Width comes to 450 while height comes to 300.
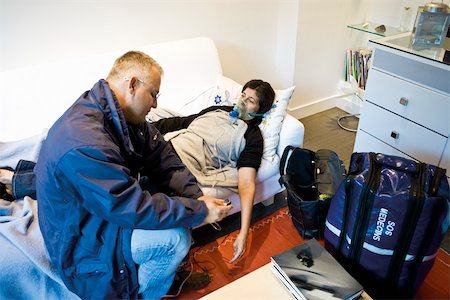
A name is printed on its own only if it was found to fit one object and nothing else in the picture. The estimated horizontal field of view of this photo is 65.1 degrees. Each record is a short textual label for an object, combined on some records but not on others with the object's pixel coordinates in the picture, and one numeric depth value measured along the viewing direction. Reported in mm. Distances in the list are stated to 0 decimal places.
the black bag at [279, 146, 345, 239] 1651
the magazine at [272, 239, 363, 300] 1056
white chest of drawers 1692
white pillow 1769
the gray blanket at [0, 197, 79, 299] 1170
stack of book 2713
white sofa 1633
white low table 1089
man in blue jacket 1031
